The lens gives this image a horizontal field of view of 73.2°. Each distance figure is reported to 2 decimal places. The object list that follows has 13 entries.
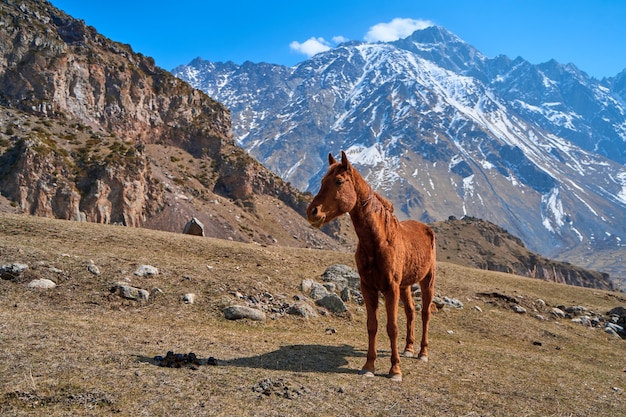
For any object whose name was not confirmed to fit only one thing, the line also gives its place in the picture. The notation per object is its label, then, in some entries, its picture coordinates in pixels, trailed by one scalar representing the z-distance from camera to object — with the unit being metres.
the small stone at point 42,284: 13.16
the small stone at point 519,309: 21.50
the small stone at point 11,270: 13.51
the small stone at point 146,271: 15.31
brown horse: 8.57
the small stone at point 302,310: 15.17
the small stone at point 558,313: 22.62
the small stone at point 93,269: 14.60
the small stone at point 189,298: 14.10
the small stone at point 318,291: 17.27
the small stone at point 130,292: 13.59
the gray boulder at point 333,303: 16.56
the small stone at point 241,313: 13.55
